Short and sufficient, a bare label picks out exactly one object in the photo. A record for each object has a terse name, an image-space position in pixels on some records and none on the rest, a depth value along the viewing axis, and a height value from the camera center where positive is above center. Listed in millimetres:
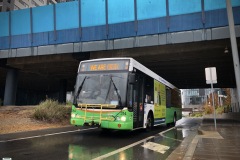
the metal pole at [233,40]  10812 +3107
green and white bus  11094 +969
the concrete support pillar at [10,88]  30391 +3327
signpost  14744 +2294
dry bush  18359 +418
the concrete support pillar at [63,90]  41656 +4216
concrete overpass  21125 +6959
